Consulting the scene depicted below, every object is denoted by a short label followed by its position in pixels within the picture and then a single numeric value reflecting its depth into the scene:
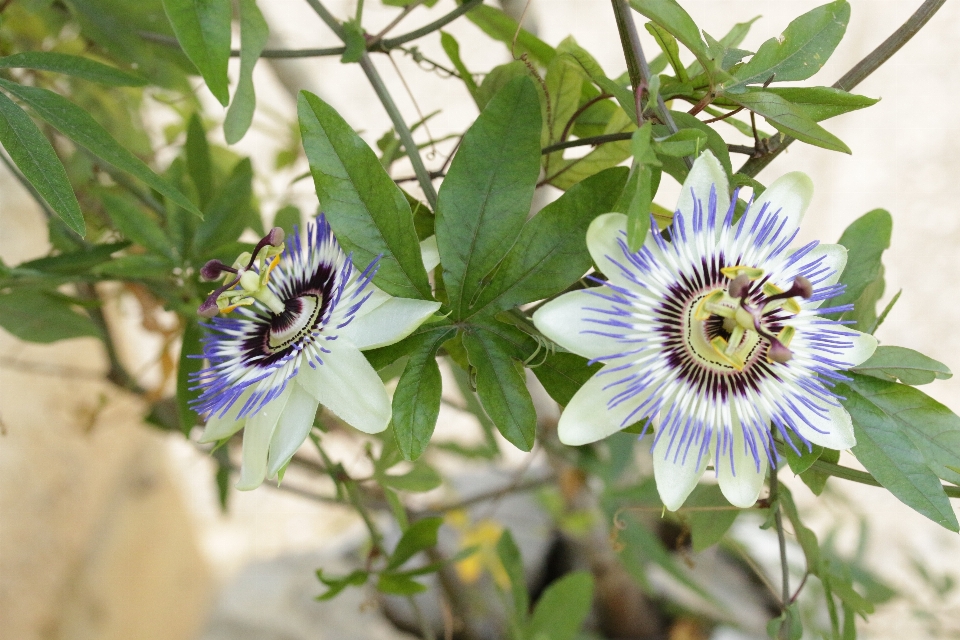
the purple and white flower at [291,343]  0.51
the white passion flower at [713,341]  0.47
